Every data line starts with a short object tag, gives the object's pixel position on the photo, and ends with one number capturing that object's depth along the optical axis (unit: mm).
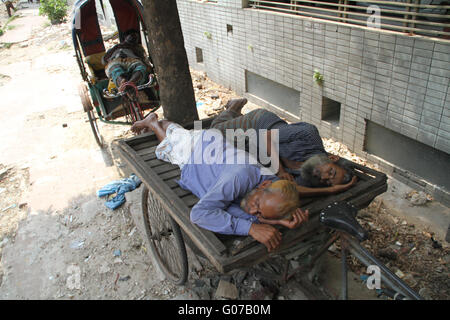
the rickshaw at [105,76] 5352
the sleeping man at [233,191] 2119
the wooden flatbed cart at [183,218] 2074
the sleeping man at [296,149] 2633
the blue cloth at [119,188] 4625
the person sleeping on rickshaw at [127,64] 5555
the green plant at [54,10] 16375
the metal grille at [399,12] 3747
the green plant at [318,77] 5168
